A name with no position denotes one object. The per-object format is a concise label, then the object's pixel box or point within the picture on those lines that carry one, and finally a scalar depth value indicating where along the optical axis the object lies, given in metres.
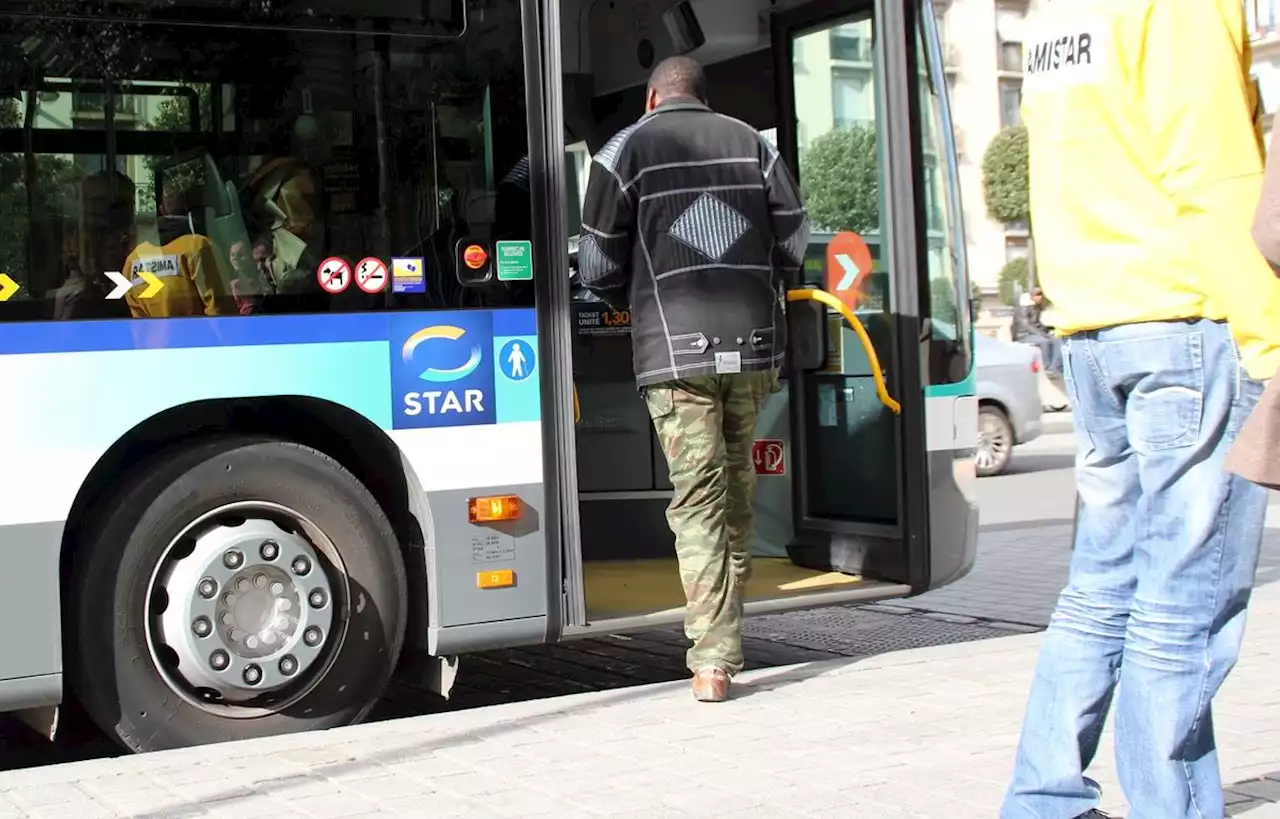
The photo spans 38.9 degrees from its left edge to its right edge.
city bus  5.15
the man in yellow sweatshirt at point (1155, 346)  3.57
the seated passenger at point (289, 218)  5.47
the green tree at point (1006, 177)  39.62
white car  16.67
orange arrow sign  7.18
